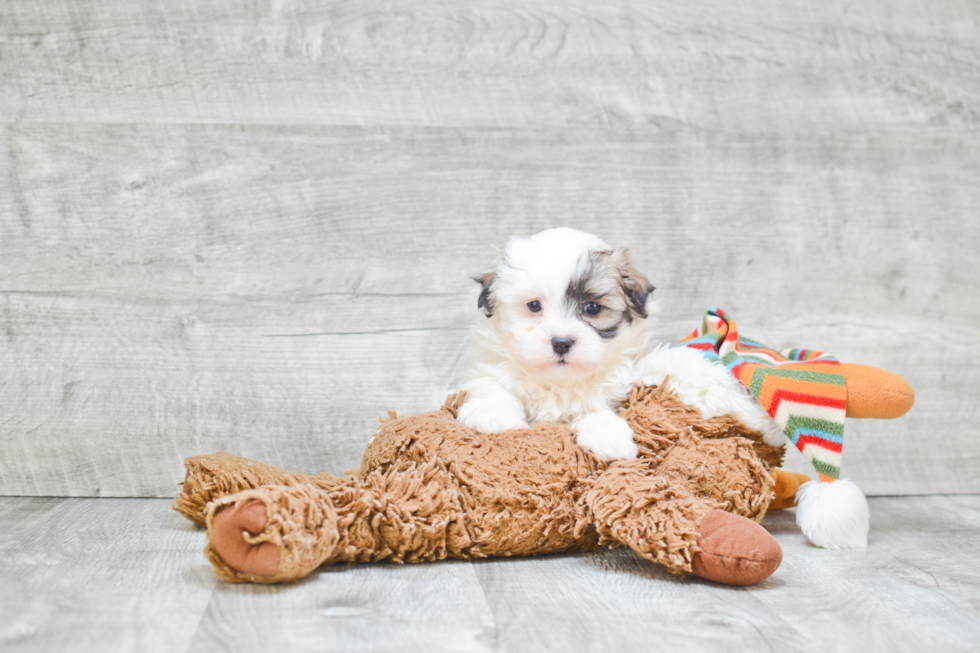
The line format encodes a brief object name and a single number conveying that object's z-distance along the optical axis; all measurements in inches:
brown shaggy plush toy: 28.1
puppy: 31.9
